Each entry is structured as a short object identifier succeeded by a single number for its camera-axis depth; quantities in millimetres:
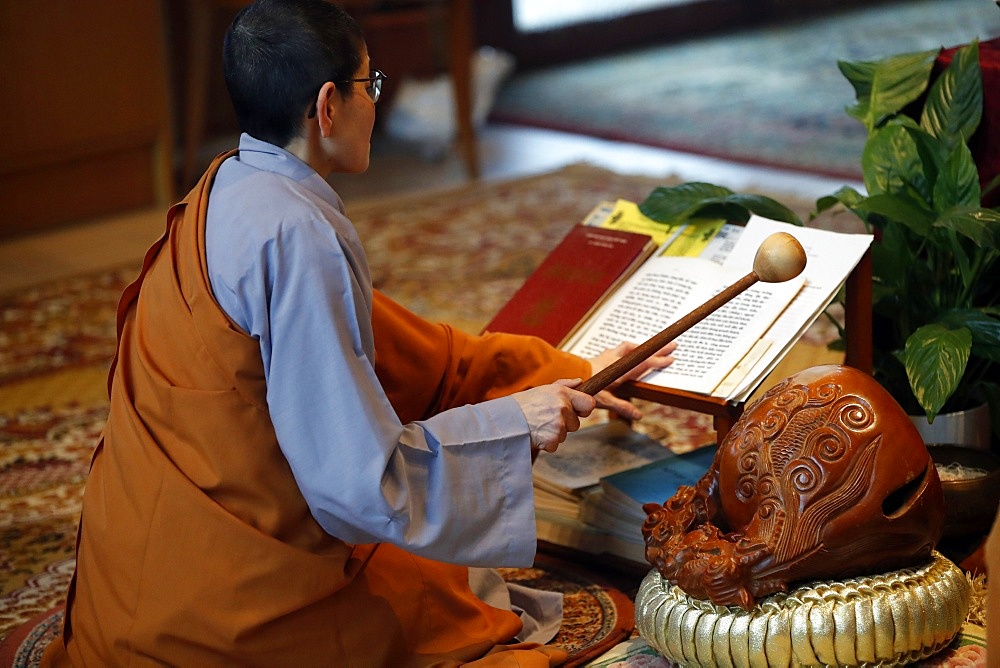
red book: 3450
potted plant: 3437
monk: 2863
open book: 3195
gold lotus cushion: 2929
